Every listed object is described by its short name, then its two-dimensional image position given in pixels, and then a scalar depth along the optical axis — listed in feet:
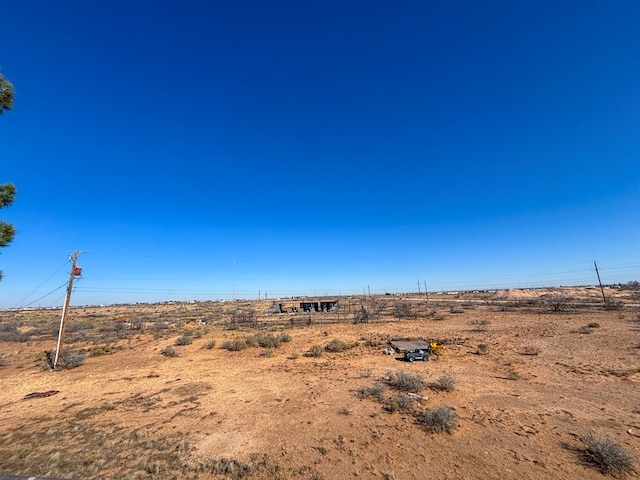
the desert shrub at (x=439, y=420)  24.14
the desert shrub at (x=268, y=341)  65.87
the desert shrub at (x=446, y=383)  33.76
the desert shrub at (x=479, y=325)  80.85
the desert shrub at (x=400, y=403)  28.58
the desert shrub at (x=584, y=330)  66.19
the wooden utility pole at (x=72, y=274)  53.66
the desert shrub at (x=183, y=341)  73.48
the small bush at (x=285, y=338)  70.44
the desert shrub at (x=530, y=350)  51.21
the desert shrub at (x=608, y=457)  18.07
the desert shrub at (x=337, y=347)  59.36
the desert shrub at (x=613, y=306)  107.86
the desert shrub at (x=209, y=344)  67.91
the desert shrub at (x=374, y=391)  32.37
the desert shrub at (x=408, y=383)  33.60
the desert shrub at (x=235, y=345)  64.54
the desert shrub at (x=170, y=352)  60.34
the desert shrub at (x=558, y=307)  112.18
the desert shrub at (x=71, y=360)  52.42
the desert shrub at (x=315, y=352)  55.62
